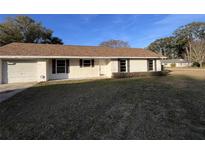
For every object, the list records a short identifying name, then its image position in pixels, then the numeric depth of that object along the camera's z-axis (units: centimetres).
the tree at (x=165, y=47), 5878
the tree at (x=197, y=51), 4161
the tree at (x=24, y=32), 2510
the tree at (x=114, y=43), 4630
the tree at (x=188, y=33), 4543
